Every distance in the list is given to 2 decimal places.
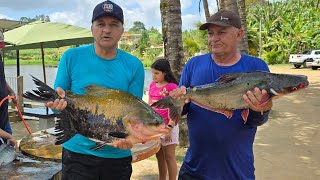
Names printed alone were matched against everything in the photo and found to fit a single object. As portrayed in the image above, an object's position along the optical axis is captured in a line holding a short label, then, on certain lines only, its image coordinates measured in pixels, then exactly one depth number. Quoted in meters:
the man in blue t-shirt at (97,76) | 1.91
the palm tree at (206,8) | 11.42
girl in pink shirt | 3.83
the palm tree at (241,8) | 6.27
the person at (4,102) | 3.22
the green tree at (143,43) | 44.20
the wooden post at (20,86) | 8.62
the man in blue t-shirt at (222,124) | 2.05
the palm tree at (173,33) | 4.94
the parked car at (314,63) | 23.15
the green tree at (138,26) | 94.75
